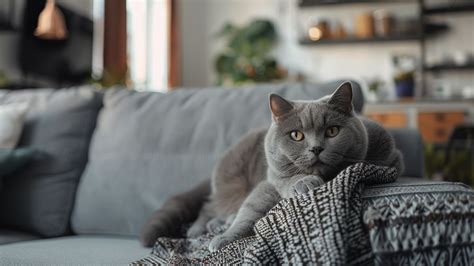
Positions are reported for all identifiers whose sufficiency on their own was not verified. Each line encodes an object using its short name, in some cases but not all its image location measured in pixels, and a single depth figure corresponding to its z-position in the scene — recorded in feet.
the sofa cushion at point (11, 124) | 5.24
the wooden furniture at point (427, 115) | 14.46
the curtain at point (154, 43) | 15.71
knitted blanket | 2.46
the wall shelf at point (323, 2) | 16.61
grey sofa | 4.89
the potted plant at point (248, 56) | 16.66
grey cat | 3.27
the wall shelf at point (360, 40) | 16.11
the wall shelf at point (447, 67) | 15.83
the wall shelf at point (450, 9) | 16.22
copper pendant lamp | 9.95
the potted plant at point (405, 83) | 15.65
